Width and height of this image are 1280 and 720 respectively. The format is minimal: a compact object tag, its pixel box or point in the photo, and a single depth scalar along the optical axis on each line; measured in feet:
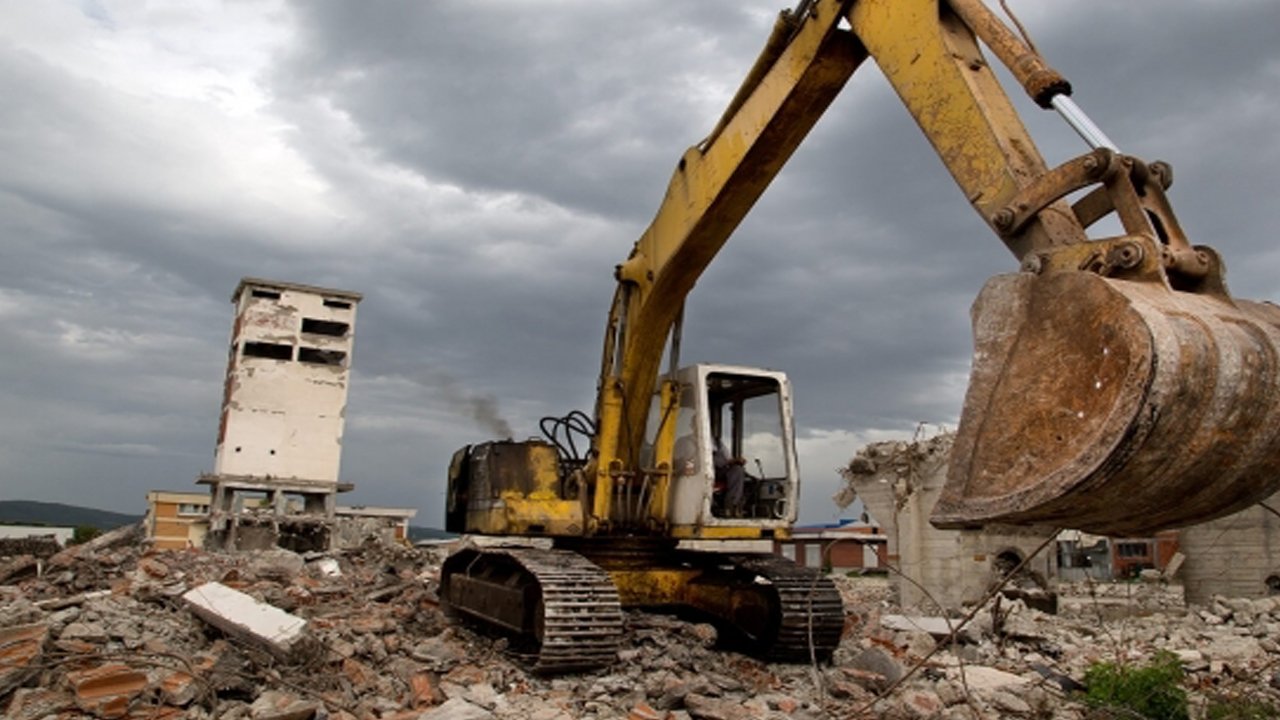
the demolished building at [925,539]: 50.34
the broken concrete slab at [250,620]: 20.65
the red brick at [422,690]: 20.06
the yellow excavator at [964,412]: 8.69
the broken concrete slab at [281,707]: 17.34
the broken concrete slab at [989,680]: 22.88
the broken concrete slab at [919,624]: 31.76
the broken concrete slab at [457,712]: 17.54
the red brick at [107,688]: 17.22
